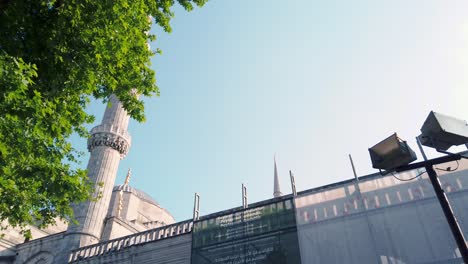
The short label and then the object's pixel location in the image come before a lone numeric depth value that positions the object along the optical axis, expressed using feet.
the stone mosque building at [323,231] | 40.24
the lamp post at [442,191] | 12.19
